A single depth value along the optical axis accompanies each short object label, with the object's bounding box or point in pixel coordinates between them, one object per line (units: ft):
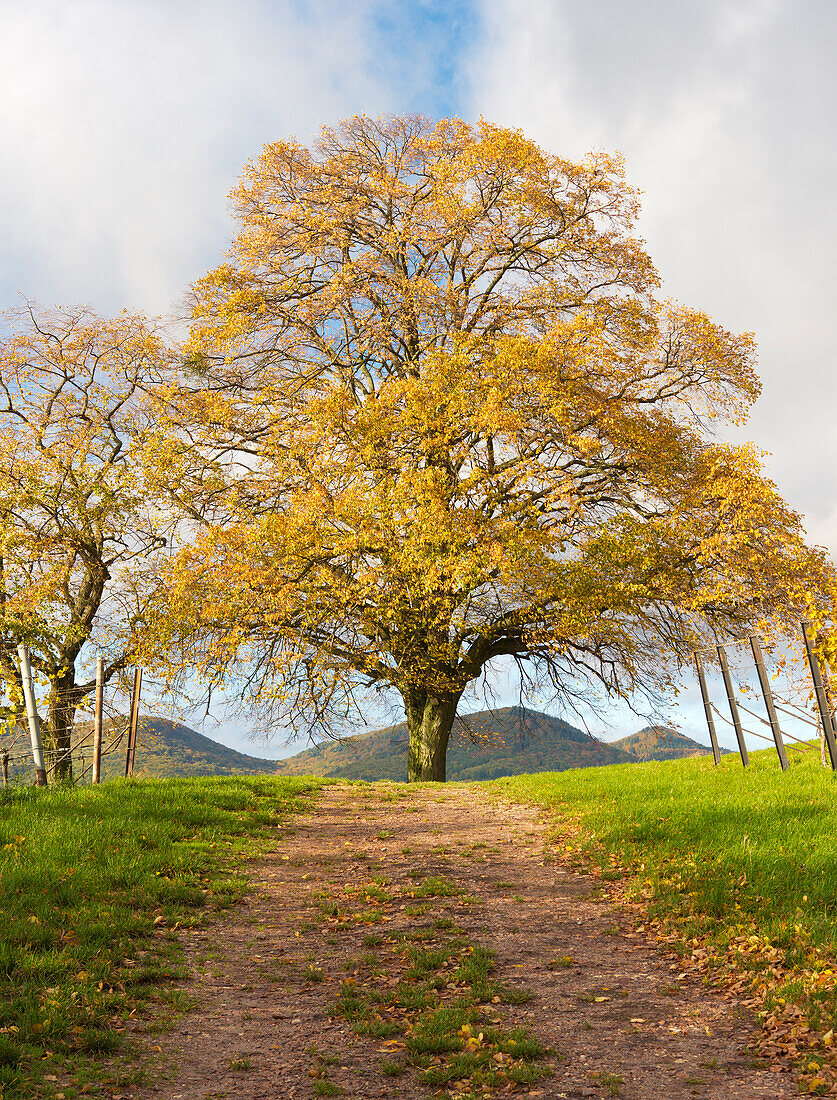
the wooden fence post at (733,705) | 43.01
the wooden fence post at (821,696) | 36.63
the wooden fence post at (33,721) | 40.22
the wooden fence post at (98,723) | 44.93
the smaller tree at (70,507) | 67.97
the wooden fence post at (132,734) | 46.73
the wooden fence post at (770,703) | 40.16
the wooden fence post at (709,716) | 45.85
